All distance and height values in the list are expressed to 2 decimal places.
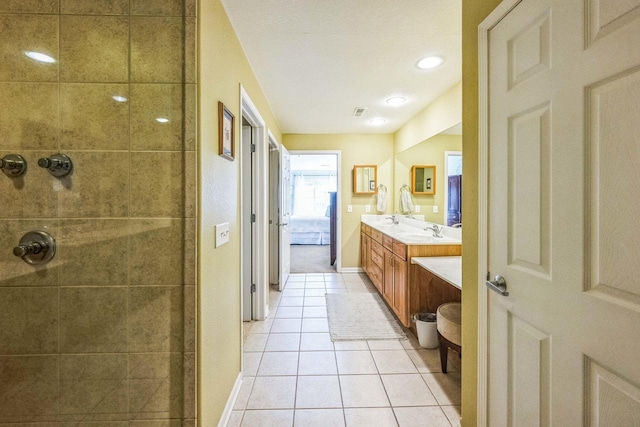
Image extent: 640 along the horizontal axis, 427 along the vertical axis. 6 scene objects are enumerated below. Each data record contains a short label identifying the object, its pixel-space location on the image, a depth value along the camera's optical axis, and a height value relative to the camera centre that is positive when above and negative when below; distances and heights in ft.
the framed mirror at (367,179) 14.96 +1.90
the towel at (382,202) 14.73 +0.63
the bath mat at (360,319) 8.25 -3.58
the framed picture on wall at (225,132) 4.78 +1.50
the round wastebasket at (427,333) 7.43 -3.28
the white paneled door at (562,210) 2.24 +0.03
